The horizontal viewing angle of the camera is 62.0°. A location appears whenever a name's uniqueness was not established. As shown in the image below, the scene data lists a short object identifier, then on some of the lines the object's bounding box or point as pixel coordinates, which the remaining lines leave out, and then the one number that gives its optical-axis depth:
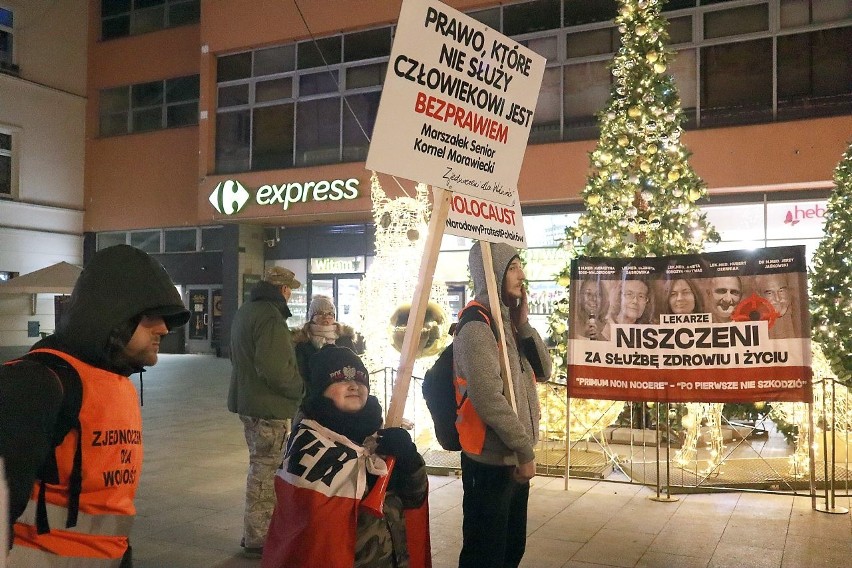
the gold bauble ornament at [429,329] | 9.23
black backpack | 3.82
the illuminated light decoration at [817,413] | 7.43
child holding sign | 2.79
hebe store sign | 15.55
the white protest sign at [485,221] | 4.00
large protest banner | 6.13
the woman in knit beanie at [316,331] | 5.79
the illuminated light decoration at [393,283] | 9.65
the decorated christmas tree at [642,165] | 9.08
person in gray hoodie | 3.53
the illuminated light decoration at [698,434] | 7.49
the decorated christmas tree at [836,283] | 8.29
